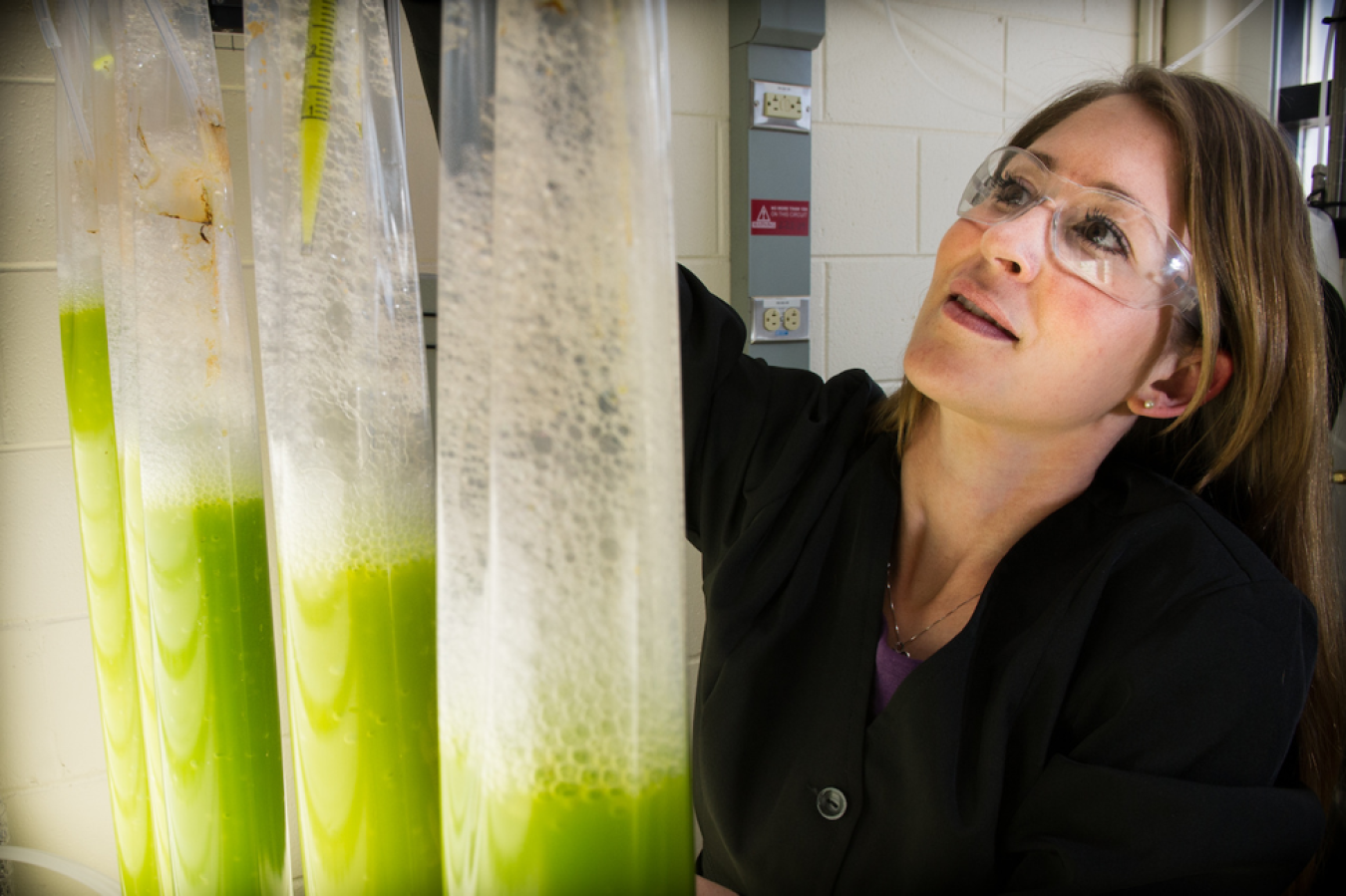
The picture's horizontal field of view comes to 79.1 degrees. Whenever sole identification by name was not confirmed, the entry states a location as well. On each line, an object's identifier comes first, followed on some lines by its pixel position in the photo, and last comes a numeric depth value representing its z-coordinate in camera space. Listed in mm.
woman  725
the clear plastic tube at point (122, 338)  447
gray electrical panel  1430
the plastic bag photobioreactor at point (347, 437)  339
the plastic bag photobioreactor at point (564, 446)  245
